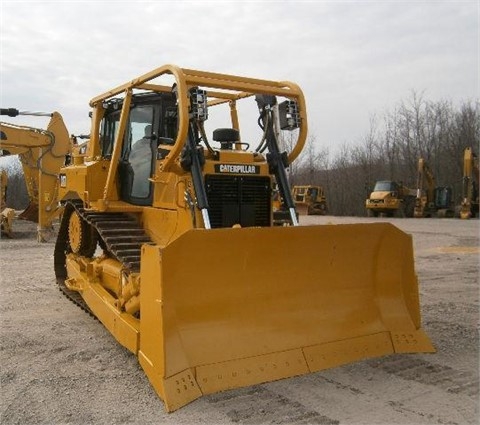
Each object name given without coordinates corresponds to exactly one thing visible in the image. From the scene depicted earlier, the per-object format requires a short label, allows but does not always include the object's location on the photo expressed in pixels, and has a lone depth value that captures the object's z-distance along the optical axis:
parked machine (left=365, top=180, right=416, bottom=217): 29.56
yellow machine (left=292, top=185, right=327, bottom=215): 34.03
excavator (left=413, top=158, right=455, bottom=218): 28.95
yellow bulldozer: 3.90
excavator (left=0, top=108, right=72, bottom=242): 14.58
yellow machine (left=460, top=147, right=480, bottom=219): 25.80
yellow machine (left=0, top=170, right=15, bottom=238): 16.09
